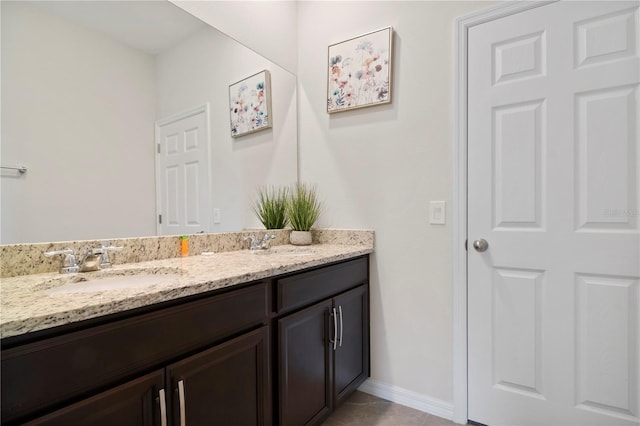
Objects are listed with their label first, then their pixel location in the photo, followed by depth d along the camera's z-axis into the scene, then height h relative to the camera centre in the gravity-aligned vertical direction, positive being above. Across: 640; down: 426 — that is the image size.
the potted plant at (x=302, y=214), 2.07 -0.05
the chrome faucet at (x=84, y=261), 1.14 -0.19
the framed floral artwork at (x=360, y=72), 1.88 +0.80
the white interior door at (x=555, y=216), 1.37 -0.05
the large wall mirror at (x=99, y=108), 1.12 +0.41
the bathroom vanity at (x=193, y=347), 0.69 -0.39
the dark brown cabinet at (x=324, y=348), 1.32 -0.66
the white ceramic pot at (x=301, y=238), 2.06 -0.20
